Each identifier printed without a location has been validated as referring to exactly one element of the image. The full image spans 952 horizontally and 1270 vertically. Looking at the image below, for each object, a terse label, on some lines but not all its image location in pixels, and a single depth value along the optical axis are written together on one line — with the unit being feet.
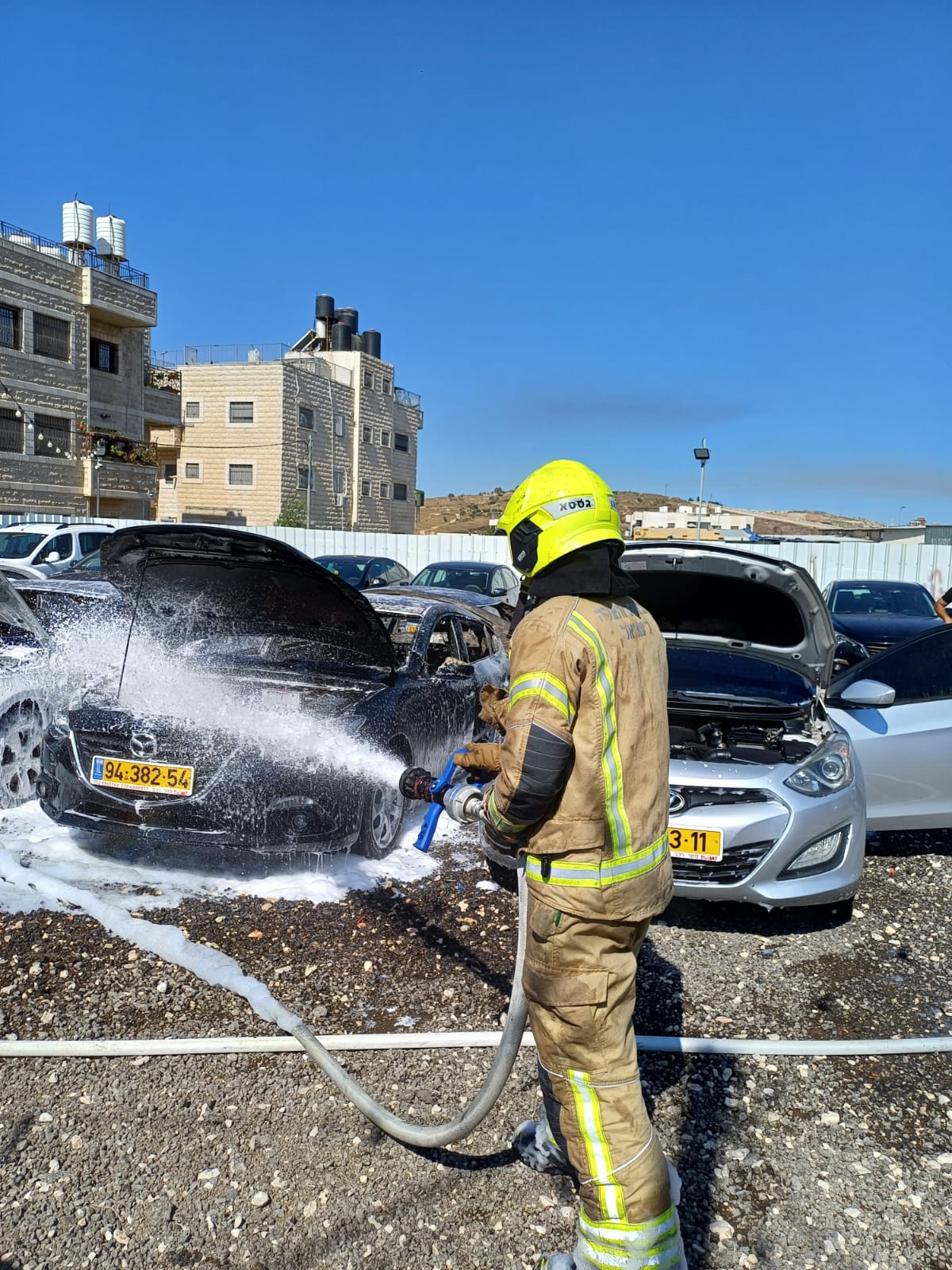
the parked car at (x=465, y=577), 58.13
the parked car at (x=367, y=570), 61.26
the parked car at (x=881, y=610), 40.29
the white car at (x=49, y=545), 55.26
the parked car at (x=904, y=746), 18.06
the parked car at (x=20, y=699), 17.39
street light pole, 81.30
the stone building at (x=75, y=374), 105.19
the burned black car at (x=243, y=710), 14.88
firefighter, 6.96
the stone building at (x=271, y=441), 155.22
